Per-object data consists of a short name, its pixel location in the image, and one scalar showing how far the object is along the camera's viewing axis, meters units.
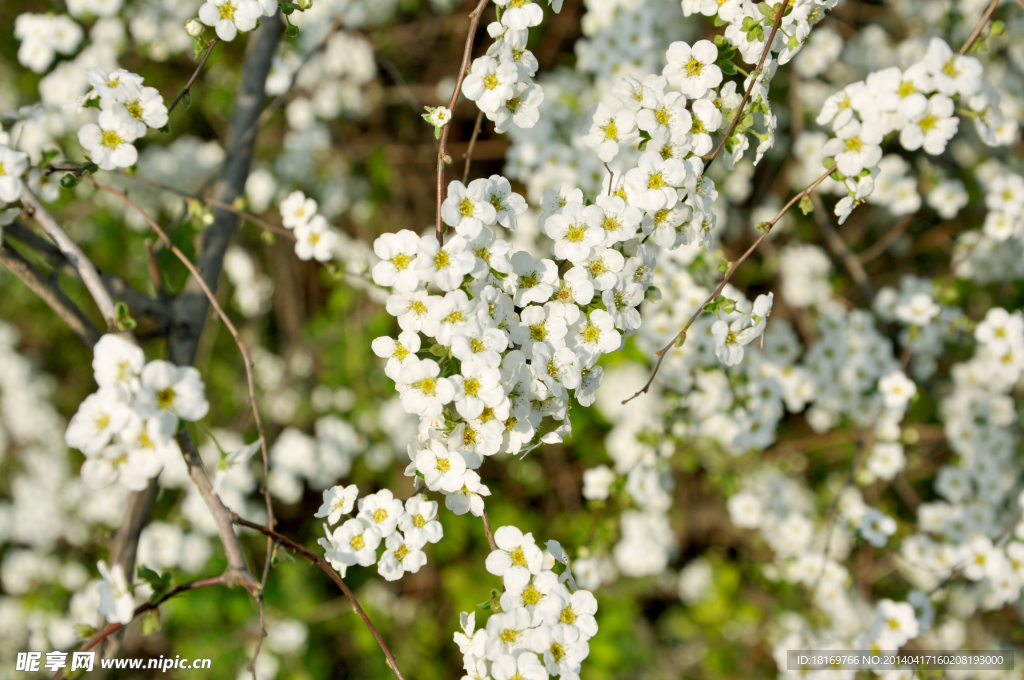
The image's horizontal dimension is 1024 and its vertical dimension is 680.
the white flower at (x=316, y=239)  0.37
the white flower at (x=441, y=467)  0.32
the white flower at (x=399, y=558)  0.33
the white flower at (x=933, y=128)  0.34
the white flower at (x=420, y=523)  0.33
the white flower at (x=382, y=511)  0.33
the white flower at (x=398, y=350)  0.32
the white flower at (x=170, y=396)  0.31
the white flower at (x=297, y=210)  0.37
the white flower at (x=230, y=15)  0.33
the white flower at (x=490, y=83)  0.33
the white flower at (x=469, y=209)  0.32
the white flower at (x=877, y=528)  0.39
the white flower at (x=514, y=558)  0.33
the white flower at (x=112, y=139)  0.33
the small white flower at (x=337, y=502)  0.33
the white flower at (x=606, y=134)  0.34
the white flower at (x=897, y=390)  0.41
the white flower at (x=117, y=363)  0.31
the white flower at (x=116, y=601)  0.31
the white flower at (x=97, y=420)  0.31
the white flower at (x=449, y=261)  0.32
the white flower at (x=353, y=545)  0.33
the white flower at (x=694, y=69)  0.34
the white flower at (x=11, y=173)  0.32
